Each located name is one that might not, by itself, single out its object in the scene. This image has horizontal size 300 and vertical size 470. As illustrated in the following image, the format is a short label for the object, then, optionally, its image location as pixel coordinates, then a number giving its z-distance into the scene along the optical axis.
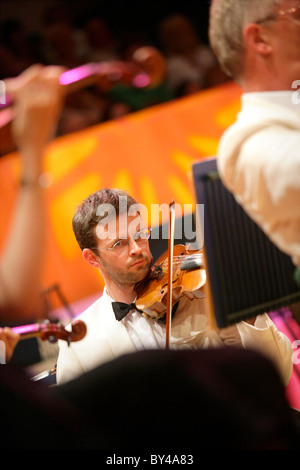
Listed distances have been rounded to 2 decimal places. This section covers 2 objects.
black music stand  5.07
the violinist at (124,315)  5.27
